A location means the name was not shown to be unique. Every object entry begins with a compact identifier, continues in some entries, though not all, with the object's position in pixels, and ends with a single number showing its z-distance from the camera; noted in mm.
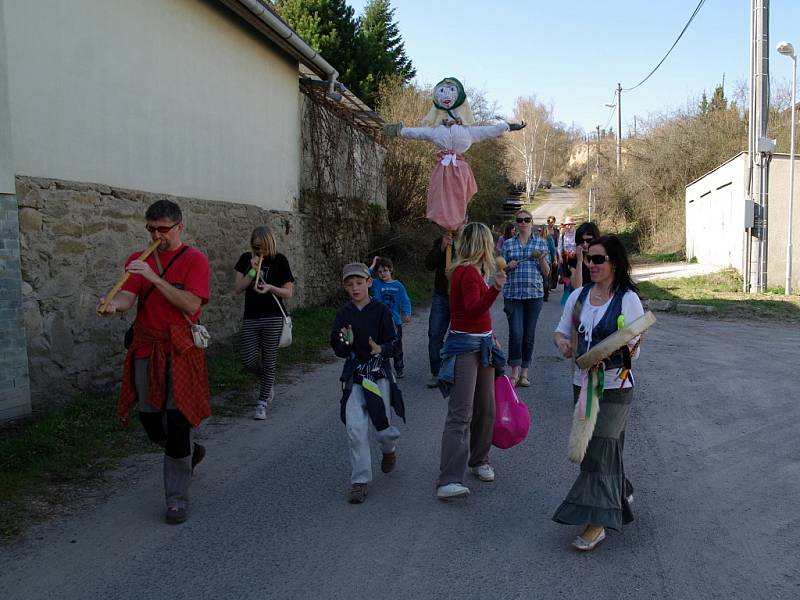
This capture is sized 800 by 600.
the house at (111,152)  5746
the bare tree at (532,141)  73688
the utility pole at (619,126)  37881
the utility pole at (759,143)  15492
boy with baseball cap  4586
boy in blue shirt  7840
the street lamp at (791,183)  15458
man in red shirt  4180
